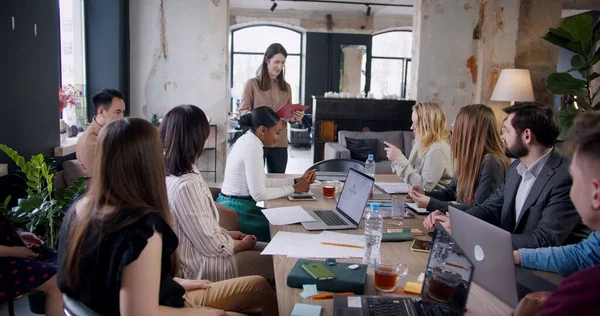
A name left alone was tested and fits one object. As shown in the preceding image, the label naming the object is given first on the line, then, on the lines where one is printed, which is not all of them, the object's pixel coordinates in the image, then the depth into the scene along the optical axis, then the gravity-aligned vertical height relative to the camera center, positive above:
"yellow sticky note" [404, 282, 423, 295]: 1.59 -0.65
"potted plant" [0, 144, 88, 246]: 2.68 -0.69
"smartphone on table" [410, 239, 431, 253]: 2.02 -0.65
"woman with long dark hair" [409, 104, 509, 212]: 2.71 -0.37
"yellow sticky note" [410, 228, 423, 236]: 2.26 -0.66
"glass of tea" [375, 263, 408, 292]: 1.58 -0.61
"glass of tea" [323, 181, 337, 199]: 3.00 -0.63
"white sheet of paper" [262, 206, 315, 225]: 2.43 -0.66
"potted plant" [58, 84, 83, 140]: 4.41 -0.19
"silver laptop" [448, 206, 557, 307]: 1.45 -0.53
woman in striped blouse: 2.07 -0.51
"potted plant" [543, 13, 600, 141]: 3.60 +0.30
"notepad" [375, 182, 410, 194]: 3.19 -0.66
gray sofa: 6.75 -0.73
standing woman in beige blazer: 4.43 -0.07
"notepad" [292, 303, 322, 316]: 1.41 -0.64
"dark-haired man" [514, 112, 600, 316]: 0.87 -0.26
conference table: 1.48 -0.66
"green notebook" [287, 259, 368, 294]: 1.57 -0.62
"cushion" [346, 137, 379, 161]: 6.72 -0.82
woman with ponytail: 2.88 -0.56
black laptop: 1.33 -0.58
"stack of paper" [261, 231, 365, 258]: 1.94 -0.66
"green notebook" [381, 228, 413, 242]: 2.15 -0.65
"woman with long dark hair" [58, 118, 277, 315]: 1.32 -0.42
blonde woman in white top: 3.37 -0.46
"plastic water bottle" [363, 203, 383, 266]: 1.88 -0.63
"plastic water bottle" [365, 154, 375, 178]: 3.57 -0.58
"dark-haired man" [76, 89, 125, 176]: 3.61 -0.28
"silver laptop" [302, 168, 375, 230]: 2.34 -0.61
